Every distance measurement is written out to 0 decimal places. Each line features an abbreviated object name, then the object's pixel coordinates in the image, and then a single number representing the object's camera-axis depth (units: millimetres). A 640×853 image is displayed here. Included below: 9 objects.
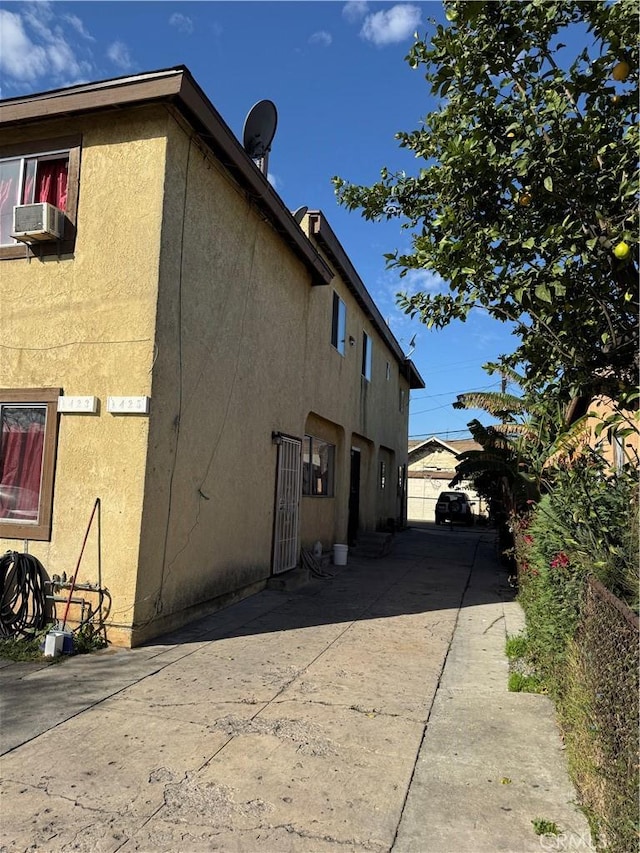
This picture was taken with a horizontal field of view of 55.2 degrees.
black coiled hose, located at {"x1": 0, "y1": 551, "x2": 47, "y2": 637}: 6516
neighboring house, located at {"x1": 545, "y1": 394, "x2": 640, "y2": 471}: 3393
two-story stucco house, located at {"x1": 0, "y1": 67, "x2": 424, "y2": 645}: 6664
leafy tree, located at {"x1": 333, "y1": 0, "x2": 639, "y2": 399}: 3686
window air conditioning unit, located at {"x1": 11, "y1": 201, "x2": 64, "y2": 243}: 6996
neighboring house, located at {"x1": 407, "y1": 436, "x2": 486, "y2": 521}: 39406
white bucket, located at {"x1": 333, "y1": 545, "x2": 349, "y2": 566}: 13578
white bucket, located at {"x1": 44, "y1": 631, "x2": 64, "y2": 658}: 6016
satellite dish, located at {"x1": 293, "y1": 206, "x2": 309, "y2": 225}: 11898
